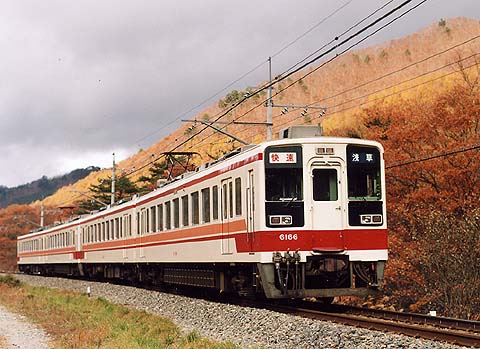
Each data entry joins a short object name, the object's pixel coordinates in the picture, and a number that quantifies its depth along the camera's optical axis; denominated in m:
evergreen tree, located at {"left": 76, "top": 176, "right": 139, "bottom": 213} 69.12
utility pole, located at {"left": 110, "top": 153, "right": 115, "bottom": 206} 41.24
